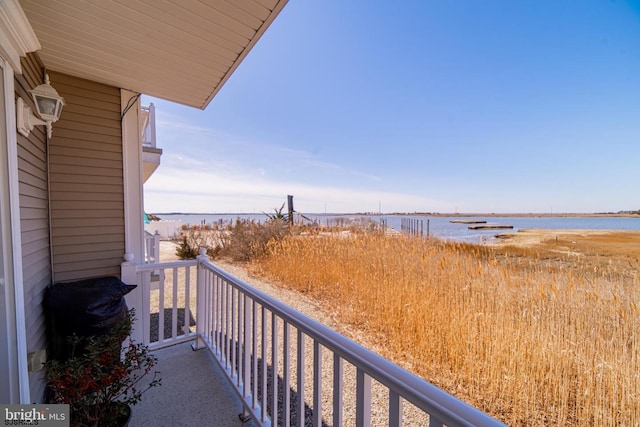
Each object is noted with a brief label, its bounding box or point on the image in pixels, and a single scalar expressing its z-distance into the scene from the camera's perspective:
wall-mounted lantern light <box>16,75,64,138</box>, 1.43
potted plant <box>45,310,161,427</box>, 1.31
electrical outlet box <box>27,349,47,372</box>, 1.46
